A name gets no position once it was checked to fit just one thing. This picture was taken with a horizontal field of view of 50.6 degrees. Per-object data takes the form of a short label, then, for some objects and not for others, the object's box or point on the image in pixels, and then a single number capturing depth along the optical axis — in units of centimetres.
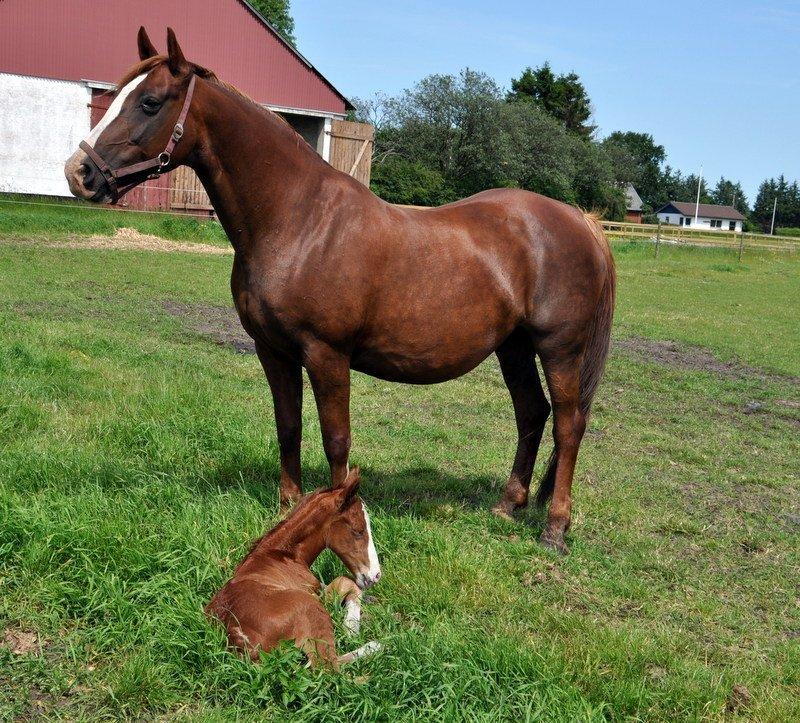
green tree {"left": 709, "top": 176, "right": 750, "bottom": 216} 14050
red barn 2206
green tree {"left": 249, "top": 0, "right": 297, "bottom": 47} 4897
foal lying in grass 321
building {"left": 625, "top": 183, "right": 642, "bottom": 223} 9112
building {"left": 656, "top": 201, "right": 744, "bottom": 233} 11588
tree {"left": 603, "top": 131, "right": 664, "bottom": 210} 10864
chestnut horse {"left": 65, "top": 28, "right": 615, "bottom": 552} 403
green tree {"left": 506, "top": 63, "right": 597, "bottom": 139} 5981
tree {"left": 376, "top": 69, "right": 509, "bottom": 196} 4588
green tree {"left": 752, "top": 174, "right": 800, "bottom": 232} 11256
